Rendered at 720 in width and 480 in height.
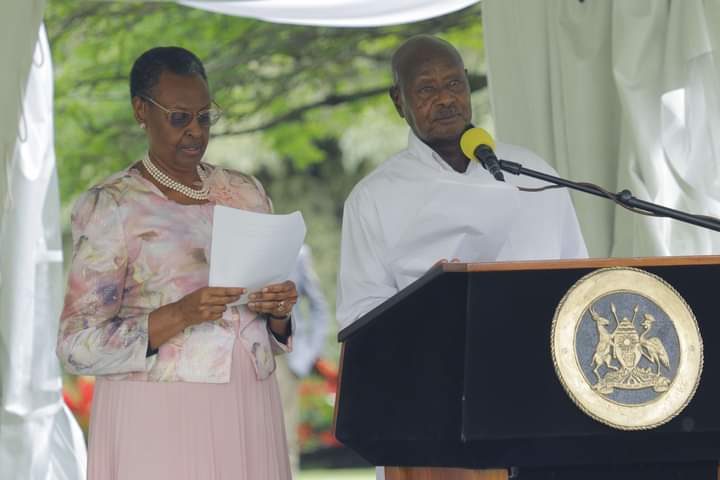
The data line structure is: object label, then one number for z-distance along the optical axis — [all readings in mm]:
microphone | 6131
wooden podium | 5570
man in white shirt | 7949
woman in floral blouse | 7070
